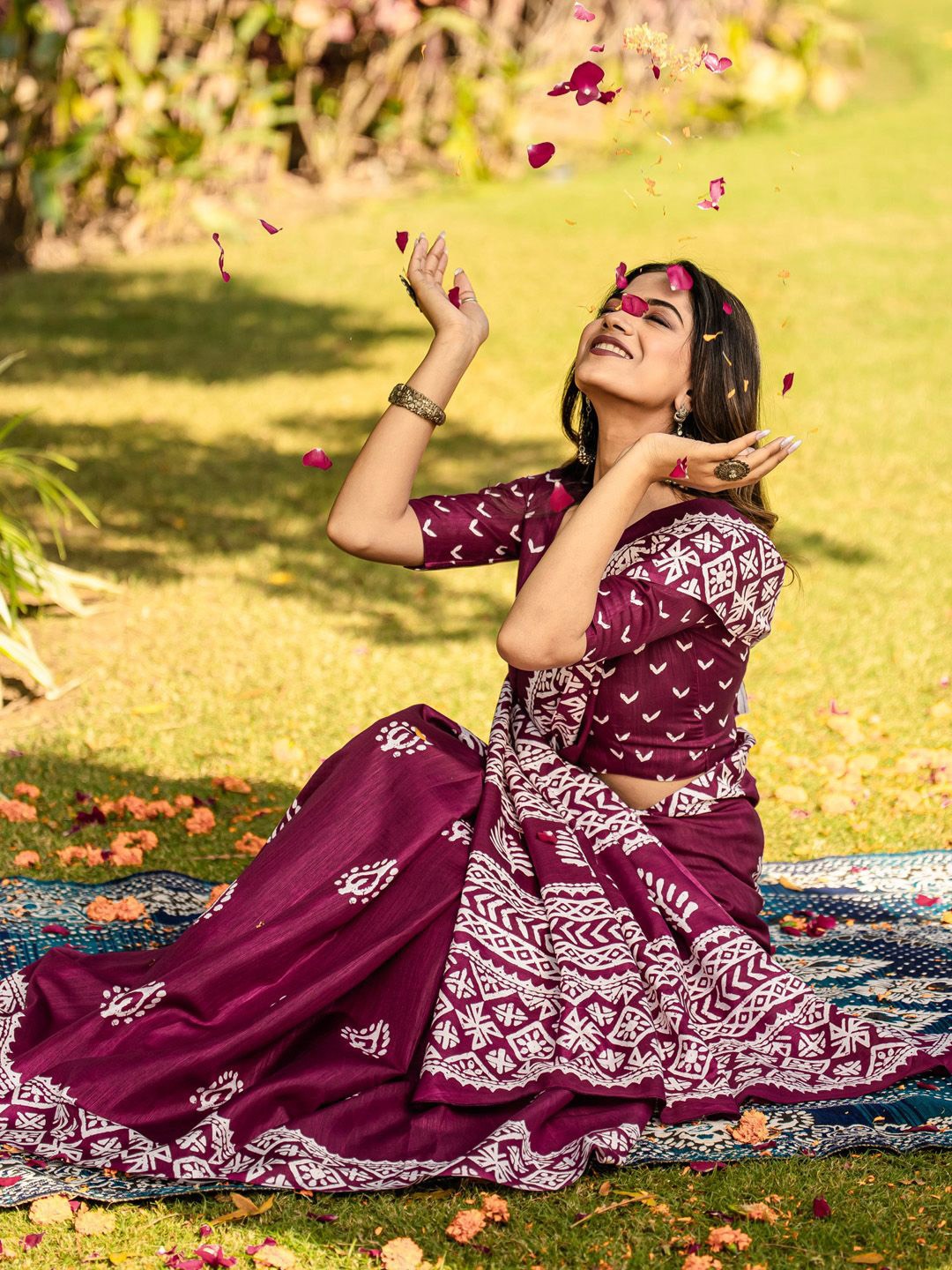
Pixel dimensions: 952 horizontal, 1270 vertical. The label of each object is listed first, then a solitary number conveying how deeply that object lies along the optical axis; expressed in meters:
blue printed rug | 5.61
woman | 5.56
